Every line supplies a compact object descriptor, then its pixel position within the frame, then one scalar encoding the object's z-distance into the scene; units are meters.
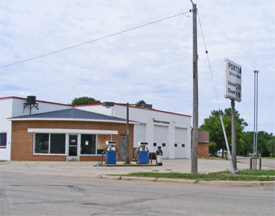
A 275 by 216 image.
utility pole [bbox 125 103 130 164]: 25.23
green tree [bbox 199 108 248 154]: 76.75
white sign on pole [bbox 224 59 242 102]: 16.77
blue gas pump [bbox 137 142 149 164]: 25.70
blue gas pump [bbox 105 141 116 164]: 24.66
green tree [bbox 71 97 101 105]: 80.25
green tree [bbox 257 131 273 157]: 121.06
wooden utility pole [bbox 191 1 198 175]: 15.72
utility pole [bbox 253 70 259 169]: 24.92
